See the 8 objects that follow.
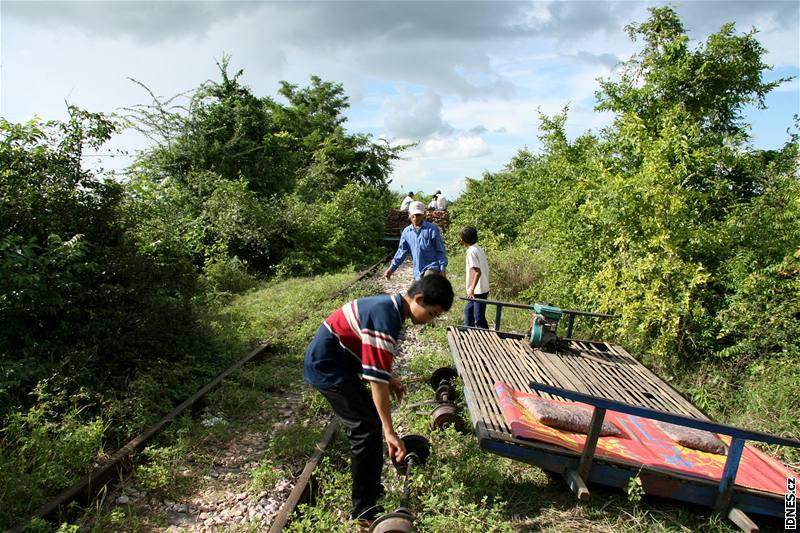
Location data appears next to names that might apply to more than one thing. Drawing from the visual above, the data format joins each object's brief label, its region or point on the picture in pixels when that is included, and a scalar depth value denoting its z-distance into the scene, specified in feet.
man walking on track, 24.29
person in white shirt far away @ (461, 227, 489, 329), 22.70
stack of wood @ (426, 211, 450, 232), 72.43
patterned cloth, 12.85
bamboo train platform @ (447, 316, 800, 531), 11.85
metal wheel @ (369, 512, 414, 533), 9.72
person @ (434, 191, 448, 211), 75.25
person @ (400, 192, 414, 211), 69.01
